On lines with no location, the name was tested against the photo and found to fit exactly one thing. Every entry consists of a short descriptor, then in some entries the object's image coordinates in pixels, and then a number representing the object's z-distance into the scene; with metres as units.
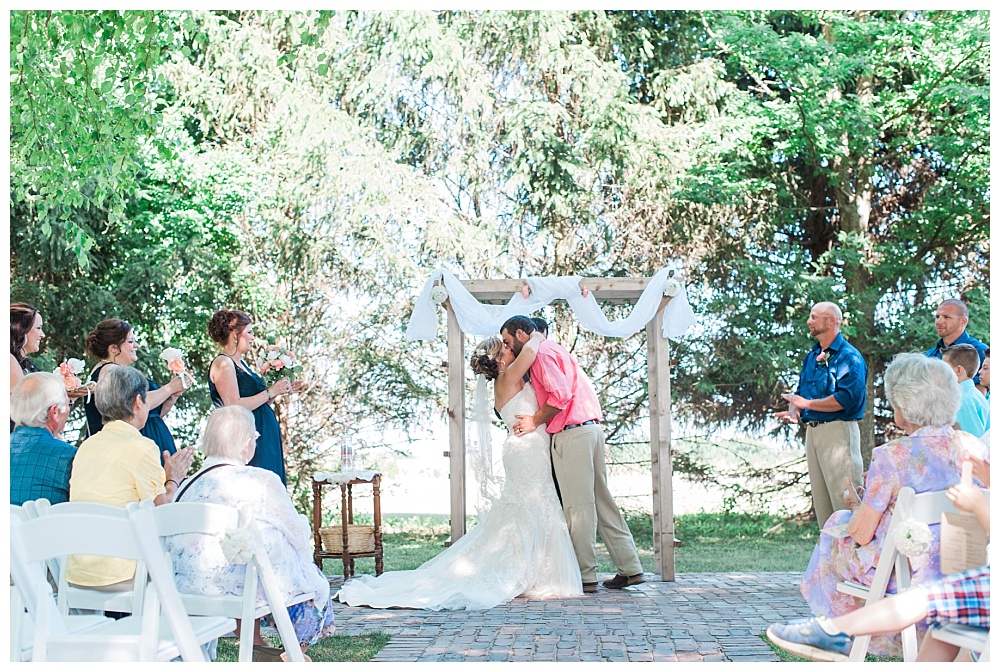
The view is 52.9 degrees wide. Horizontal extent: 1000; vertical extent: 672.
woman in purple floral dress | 3.71
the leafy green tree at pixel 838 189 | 9.84
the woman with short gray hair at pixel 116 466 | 3.63
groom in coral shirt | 6.30
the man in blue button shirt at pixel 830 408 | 5.96
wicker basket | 7.44
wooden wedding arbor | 6.81
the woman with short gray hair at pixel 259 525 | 3.89
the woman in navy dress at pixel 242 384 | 5.68
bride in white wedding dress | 5.89
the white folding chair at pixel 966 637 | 2.71
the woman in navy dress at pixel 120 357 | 5.35
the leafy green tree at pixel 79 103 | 5.98
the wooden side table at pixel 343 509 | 7.29
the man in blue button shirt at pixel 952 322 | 5.84
